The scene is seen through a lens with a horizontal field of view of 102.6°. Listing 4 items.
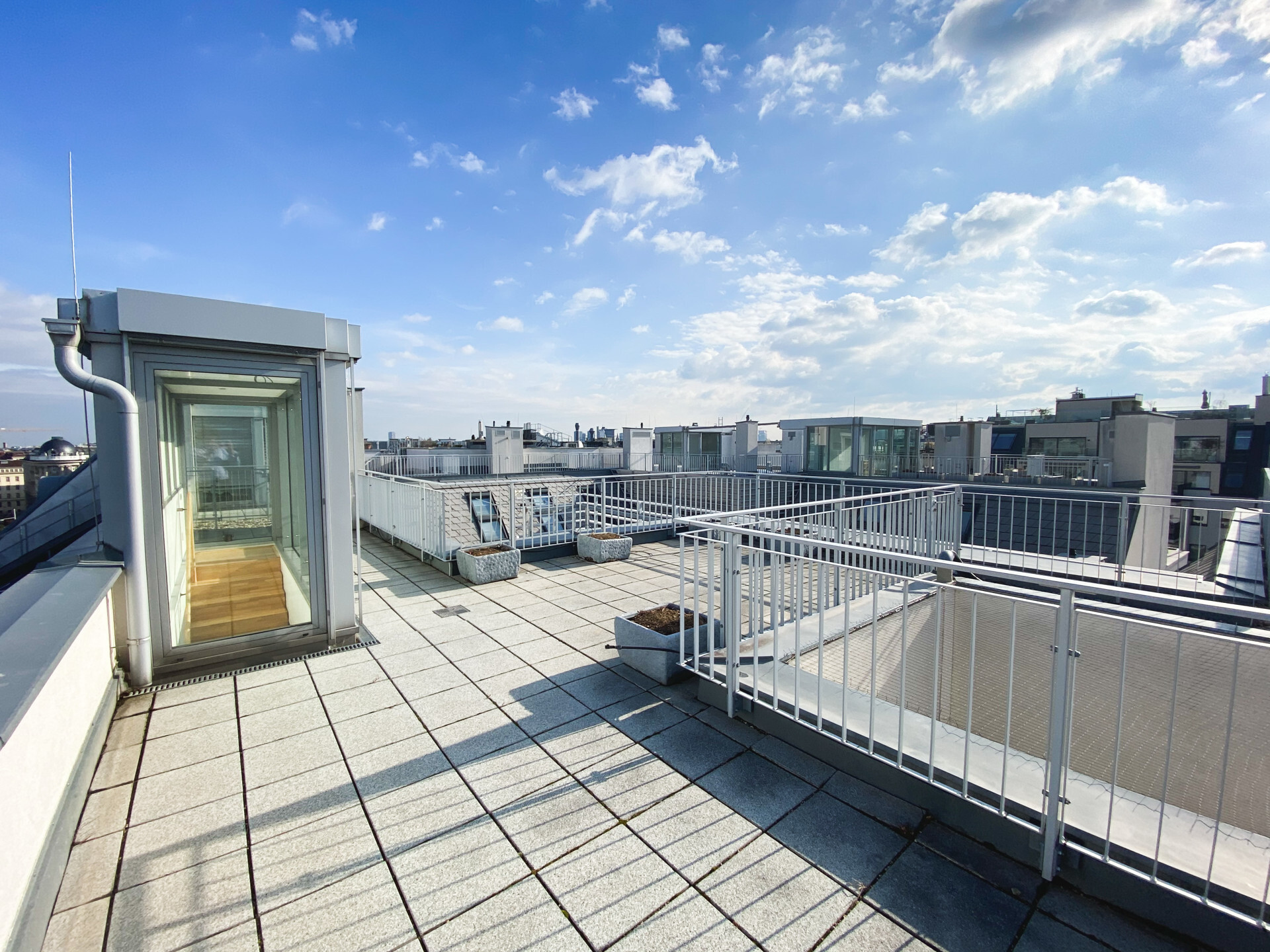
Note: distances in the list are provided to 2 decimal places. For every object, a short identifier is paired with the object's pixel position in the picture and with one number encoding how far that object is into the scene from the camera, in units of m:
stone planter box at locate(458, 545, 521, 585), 6.11
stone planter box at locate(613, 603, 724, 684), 3.57
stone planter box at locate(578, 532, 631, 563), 7.13
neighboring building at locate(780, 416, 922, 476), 15.26
